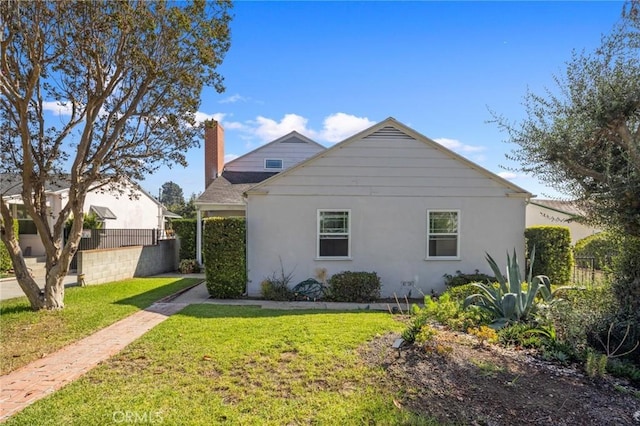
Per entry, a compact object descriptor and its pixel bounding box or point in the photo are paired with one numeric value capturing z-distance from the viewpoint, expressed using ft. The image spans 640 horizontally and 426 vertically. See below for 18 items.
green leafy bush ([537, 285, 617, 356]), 15.84
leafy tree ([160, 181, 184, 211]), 292.98
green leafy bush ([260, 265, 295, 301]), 34.32
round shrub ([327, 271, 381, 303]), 34.04
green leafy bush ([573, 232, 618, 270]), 17.38
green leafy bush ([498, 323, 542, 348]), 16.47
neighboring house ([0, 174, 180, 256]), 57.31
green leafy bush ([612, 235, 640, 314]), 16.12
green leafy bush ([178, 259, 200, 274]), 51.52
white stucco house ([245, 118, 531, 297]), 35.63
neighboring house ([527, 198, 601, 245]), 71.22
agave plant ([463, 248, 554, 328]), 18.72
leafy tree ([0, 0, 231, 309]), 21.98
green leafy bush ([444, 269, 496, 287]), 34.99
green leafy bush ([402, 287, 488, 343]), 17.71
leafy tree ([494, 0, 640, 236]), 15.21
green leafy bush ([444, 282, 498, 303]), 28.19
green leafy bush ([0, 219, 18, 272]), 47.26
